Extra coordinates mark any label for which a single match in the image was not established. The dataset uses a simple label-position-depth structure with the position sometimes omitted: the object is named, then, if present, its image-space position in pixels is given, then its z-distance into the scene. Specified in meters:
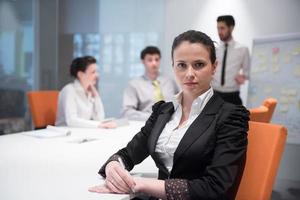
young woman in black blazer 1.25
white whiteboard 4.04
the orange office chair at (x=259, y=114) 2.12
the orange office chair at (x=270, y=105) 2.52
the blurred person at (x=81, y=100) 2.87
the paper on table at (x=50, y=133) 2.32
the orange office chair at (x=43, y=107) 3.22
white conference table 1.25
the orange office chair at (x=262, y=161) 1.33
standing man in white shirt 4.25
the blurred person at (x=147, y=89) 3.55
